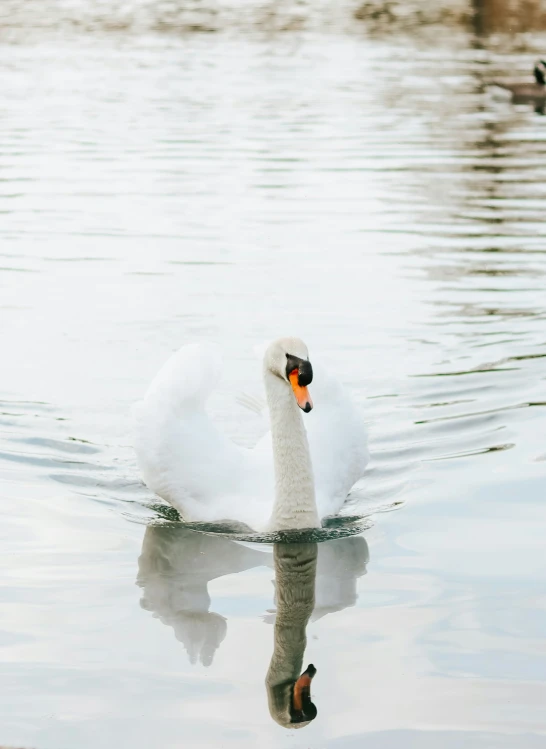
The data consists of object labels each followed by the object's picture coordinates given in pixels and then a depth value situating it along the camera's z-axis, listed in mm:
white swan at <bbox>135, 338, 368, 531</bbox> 15250
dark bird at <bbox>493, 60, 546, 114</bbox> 50687
